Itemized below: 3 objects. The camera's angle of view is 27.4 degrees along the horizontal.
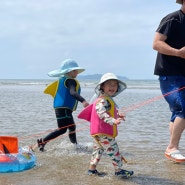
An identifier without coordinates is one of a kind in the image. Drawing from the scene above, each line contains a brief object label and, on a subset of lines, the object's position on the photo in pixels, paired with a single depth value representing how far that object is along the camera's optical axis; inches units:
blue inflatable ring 169.9
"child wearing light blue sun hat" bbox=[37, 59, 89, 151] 232.4
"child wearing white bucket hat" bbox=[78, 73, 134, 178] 165.2
